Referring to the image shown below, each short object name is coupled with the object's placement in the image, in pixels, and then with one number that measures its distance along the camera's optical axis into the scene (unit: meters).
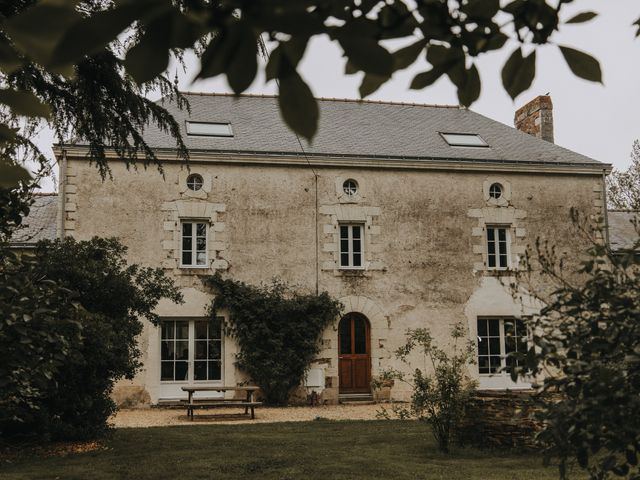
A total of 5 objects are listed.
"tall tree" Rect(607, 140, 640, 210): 27.00
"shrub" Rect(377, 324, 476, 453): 8.62
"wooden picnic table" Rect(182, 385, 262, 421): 12.64
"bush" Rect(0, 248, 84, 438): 5.21
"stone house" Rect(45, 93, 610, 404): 15.39
